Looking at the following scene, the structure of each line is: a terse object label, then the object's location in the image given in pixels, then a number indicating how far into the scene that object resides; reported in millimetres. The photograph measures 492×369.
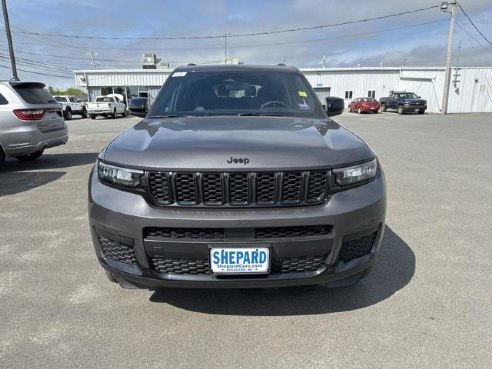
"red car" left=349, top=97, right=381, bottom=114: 37219
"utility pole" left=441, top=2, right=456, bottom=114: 32469
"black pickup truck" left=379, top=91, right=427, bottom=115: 33844
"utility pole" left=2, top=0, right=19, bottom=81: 19408
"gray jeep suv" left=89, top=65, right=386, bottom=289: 2352
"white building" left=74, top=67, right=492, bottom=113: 42312
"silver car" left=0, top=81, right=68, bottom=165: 7863
